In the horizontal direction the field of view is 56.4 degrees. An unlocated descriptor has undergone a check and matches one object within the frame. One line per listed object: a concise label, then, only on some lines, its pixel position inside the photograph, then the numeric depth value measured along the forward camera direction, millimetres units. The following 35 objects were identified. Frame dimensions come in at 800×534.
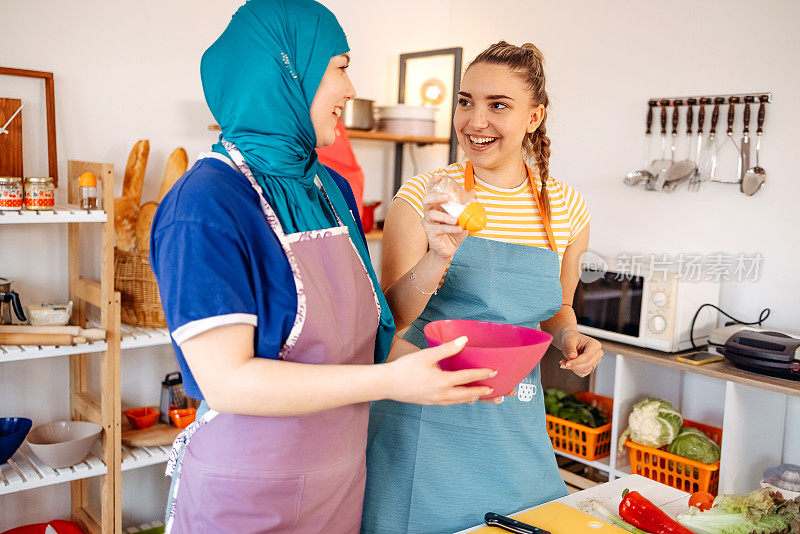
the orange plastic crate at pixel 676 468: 2496
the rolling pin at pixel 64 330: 2287
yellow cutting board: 1281
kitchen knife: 1241
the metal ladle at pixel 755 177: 2607
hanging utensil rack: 2648
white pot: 3258
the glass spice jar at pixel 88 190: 2287
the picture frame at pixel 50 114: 2486
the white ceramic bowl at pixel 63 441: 2318
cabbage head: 2514
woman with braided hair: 1502
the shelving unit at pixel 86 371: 2252
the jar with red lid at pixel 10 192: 2170
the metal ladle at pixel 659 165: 2861
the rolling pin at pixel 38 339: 2244
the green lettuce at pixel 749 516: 1225
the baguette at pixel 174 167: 2582
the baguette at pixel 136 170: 2559
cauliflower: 2609
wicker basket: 2469
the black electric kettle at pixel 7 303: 2328
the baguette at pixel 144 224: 2486
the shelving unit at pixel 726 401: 2406
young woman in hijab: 981
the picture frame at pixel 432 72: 3268
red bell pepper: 1274
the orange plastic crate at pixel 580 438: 2819
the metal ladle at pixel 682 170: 2799
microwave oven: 2598
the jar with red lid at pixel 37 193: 2234
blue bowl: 2258
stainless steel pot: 3078
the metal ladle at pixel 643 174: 2912
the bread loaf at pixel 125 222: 2518
